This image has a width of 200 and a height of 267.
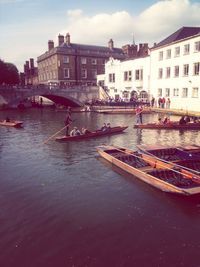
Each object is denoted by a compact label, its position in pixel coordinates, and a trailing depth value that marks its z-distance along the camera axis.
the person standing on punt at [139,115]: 31.79
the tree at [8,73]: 71.56
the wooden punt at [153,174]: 12.86
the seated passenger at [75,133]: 25.80
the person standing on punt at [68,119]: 26.56
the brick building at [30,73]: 105.19
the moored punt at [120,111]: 50.12
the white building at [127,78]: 56.88
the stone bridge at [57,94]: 58.31
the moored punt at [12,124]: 34.44
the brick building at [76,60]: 74.00
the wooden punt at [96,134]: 25.22
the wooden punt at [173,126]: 31.03
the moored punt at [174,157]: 15.59
